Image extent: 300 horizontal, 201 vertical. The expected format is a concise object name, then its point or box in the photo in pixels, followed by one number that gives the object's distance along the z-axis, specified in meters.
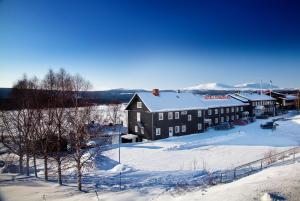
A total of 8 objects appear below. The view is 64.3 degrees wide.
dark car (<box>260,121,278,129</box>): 49.78
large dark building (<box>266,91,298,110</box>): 83.19
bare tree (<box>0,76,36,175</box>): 24.67
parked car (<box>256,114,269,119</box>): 64.29
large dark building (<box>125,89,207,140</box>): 41.06
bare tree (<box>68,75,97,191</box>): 20.12
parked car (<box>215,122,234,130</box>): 48.78
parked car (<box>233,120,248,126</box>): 54.51
